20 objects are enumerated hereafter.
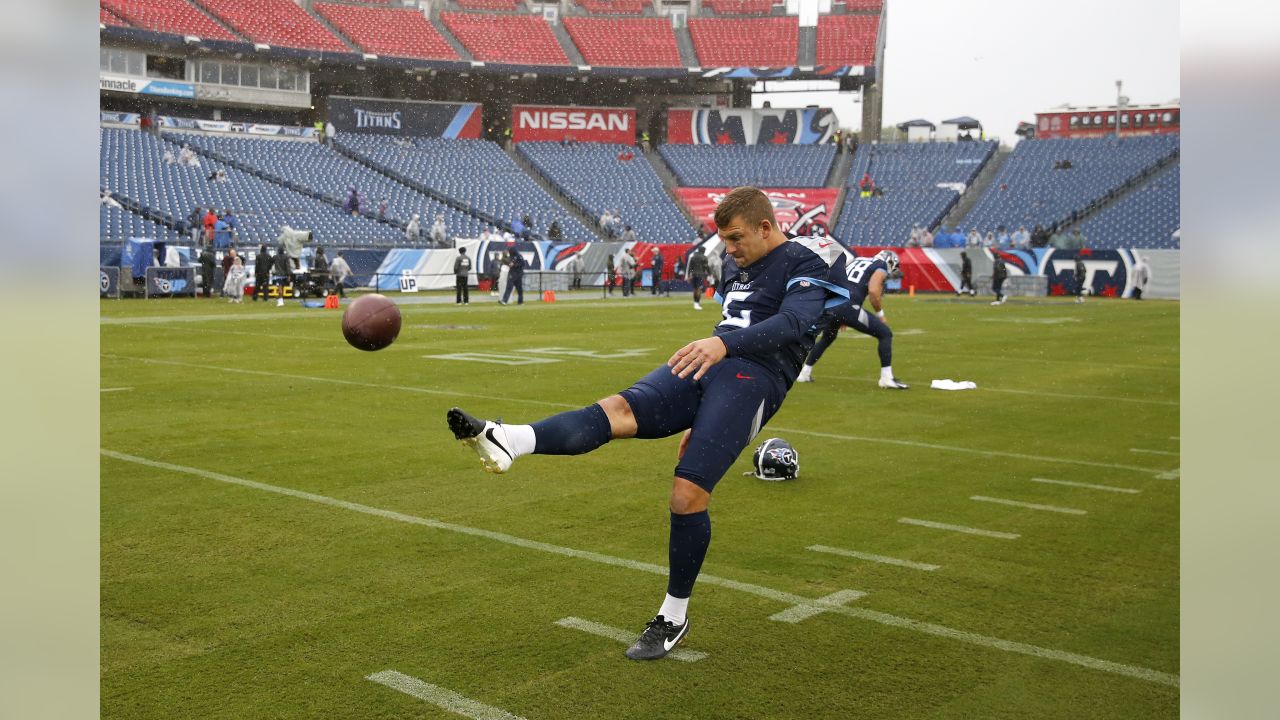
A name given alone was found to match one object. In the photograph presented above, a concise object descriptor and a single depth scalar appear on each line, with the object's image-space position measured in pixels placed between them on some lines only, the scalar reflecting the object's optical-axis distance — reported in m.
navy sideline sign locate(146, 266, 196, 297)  28.30
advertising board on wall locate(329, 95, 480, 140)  50.03
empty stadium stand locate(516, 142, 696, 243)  47.56
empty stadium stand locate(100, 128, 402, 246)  36.16
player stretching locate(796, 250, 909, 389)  11.69
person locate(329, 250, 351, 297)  28.06
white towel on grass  12.66
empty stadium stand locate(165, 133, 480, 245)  42.66
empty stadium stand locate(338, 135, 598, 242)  45.84
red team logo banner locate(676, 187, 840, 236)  48.09
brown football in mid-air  6.29
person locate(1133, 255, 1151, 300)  35.41
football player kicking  4.21
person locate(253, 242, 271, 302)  27.31
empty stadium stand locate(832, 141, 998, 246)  47.06
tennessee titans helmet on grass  7.45
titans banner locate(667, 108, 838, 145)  55.31
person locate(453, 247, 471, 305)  27.89
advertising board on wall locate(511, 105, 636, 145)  54.25
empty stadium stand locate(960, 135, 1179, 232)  46.56
